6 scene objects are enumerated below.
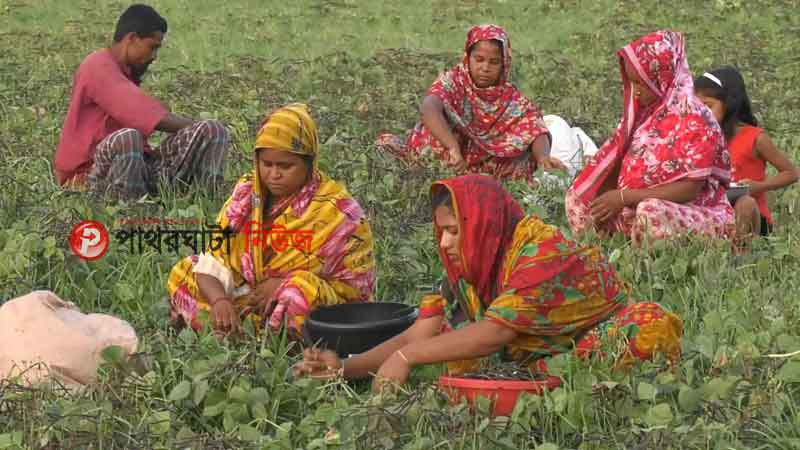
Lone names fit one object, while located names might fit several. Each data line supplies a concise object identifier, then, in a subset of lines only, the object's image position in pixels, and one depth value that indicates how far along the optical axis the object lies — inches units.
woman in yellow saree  382.6
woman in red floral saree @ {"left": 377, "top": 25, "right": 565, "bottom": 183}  590.9
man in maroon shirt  494.0
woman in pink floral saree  457.4
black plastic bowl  348.5
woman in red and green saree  314.3
